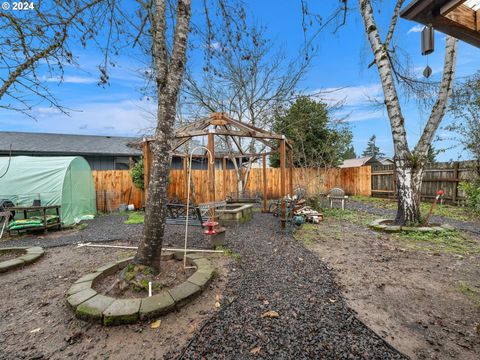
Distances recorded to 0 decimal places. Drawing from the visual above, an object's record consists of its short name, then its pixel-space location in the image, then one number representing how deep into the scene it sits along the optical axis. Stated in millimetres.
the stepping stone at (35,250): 4301
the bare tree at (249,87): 10250
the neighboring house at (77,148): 12758
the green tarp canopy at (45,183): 7270
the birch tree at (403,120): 5512
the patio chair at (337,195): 9114
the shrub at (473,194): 6754
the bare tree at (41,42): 2631
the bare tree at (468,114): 7996
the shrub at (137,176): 9797
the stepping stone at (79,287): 2553
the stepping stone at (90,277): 2781
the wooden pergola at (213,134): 5102
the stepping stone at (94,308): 2152
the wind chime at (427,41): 2260
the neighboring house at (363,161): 28944
